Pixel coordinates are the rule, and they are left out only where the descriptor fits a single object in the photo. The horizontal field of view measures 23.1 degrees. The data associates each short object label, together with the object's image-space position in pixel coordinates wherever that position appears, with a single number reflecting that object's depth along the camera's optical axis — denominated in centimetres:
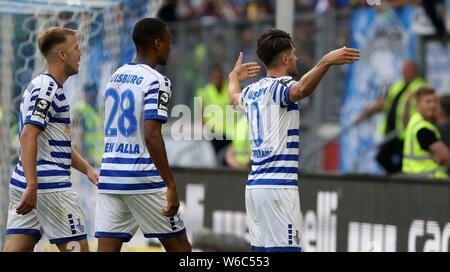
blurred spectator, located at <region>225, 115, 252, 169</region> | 1414
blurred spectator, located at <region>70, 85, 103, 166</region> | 1268
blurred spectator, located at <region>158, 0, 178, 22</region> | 1778
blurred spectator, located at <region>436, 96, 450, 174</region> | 1273
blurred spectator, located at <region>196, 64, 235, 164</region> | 1487
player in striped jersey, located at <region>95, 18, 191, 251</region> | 794
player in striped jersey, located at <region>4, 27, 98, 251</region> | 819
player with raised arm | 783
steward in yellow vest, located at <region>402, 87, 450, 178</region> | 1148
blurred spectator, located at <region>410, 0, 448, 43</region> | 1397
